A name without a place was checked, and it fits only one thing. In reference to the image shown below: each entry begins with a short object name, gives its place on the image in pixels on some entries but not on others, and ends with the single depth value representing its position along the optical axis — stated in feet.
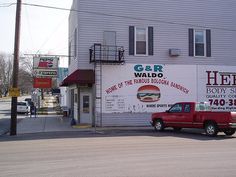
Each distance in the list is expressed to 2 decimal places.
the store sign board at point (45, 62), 99.04
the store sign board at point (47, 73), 99.85
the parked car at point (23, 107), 146.82
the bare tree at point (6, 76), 353.49
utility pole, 69.77
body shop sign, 90.53
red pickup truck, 62.54
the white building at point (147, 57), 83.15
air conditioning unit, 86.97
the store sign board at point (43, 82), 115.55
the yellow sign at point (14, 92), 69.62
